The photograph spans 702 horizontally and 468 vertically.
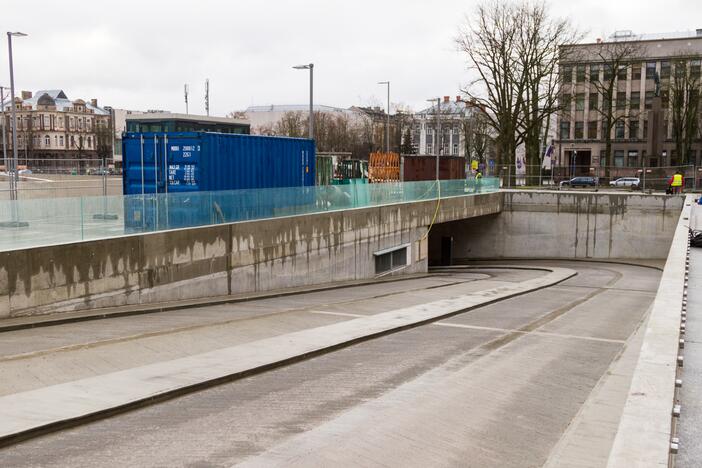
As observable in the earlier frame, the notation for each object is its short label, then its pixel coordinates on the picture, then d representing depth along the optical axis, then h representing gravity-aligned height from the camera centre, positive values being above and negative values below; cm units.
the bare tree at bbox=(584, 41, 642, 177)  7356 +1115
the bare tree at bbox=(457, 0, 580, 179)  6462 +963
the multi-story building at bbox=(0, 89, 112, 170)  11562 +646
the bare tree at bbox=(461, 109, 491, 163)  9928 +461
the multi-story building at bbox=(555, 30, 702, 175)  8738 +884
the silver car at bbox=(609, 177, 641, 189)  7278 -127
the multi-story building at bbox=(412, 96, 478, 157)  15438 +781
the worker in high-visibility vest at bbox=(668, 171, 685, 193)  4688 -86
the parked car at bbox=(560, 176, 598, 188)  6872 -116
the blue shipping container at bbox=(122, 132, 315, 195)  2444 +28
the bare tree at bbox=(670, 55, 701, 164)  8112 +798
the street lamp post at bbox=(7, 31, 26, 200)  3137 +411
